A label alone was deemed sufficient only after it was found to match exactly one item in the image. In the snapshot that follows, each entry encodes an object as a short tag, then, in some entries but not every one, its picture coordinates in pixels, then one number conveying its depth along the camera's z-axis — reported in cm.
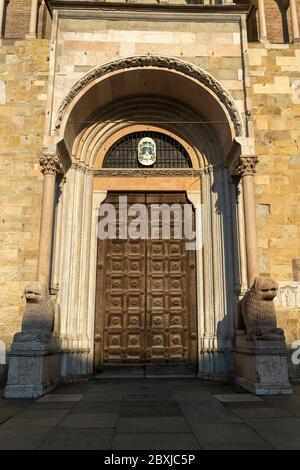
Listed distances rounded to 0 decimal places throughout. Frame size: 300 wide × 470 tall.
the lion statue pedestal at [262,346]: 761
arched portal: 1001
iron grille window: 1173
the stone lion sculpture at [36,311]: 815
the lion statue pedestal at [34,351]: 757
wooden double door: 1038
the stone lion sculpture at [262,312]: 797
